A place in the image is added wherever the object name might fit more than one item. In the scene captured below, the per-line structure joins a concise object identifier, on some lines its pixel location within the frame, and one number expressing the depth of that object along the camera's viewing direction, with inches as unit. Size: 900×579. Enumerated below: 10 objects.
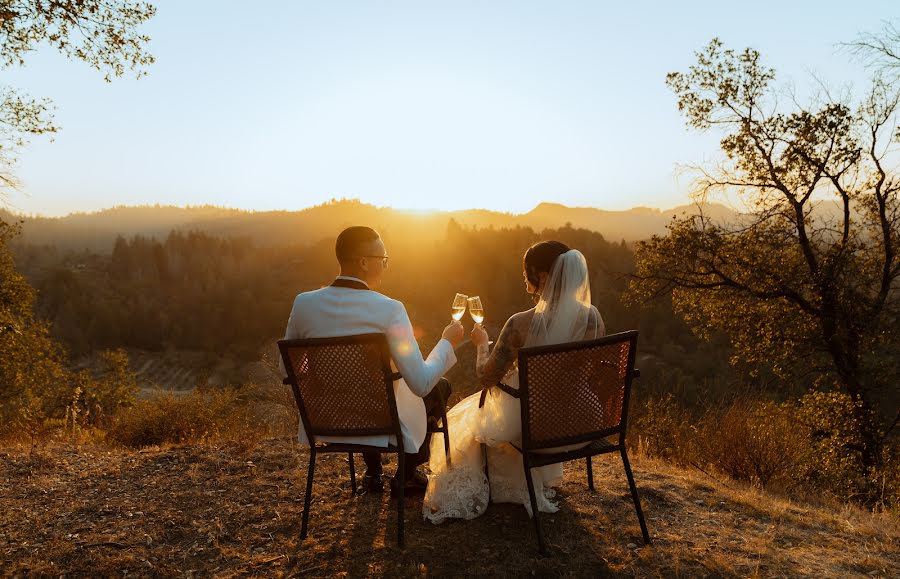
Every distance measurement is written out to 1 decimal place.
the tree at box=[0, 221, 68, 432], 528.7
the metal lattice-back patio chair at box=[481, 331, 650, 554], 119.0
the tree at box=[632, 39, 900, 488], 432.5
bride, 133.7
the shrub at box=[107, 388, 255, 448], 267.1
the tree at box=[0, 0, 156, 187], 239.9
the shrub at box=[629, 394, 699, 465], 236.2
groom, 123.7
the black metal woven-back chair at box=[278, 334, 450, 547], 121.5
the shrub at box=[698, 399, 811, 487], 215.3
